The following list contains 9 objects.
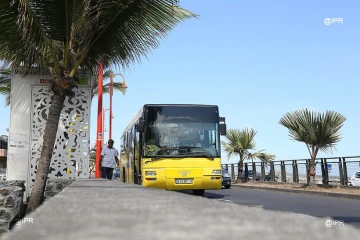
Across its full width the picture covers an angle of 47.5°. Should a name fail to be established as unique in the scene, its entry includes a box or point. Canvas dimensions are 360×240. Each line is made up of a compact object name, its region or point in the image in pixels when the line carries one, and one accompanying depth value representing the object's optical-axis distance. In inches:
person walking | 557.9
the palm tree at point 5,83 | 806.2
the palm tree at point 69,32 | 299.4
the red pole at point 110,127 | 1215.2
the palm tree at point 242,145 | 1193.4
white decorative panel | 394.0
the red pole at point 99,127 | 671.6
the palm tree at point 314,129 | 765.3
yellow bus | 506.3
